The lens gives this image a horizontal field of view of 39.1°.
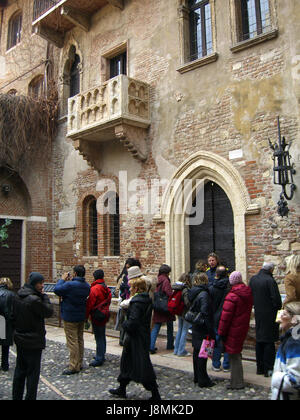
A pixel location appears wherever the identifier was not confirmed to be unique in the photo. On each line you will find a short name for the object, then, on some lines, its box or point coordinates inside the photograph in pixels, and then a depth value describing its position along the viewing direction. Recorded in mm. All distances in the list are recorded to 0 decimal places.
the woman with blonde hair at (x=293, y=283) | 5000
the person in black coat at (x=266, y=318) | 6246
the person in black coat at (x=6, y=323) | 6801
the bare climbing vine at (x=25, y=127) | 13758
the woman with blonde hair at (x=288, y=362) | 3318
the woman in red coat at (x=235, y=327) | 5676
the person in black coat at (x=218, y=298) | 6543
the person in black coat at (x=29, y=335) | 4895
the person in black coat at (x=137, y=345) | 5031
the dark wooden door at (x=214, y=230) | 9883
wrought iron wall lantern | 8117
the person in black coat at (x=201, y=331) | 5781
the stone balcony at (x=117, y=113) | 10953
